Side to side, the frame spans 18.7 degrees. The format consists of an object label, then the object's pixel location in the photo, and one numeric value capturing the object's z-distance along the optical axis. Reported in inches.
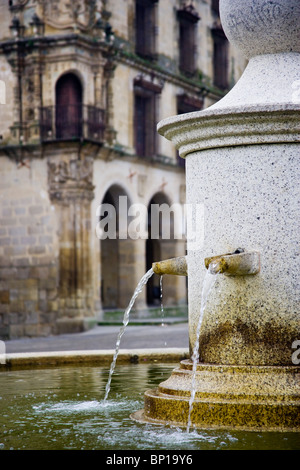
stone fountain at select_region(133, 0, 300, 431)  181.8
